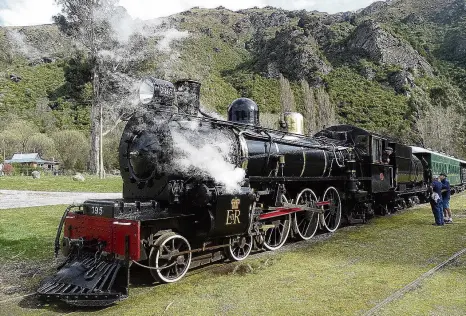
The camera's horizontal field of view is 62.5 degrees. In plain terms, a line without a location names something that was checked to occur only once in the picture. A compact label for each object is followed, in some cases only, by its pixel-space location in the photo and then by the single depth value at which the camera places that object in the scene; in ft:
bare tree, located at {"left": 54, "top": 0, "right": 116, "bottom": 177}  61.87
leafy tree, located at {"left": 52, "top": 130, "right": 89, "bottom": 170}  147.33
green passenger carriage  59.00
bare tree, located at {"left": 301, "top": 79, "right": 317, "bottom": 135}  114.62
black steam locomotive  15.57
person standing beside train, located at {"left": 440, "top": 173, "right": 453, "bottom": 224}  34.81
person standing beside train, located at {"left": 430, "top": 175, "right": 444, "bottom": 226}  33.58
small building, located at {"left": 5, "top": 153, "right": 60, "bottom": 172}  150.76
